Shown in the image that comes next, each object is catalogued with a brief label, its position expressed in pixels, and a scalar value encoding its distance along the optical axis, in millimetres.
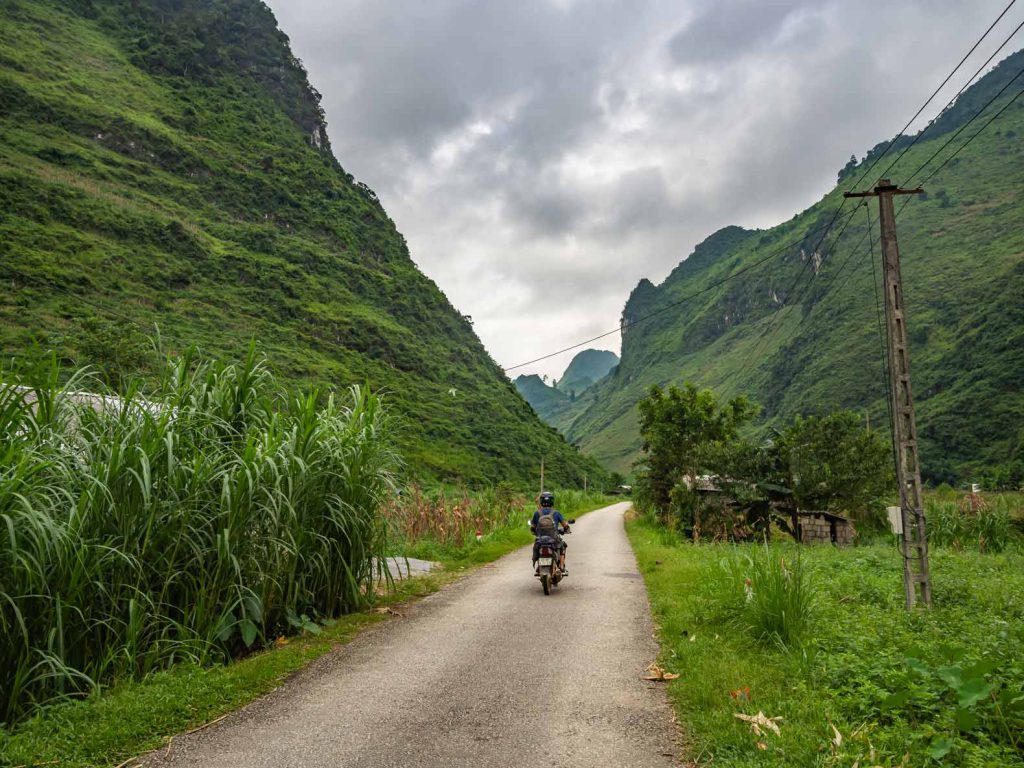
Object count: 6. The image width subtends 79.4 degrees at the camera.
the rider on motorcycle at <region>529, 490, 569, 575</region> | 9977
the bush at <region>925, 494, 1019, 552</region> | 16891
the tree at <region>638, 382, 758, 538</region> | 25859
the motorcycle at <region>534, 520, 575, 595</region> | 9492
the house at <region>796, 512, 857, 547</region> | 21322
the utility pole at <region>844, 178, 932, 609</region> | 8039
